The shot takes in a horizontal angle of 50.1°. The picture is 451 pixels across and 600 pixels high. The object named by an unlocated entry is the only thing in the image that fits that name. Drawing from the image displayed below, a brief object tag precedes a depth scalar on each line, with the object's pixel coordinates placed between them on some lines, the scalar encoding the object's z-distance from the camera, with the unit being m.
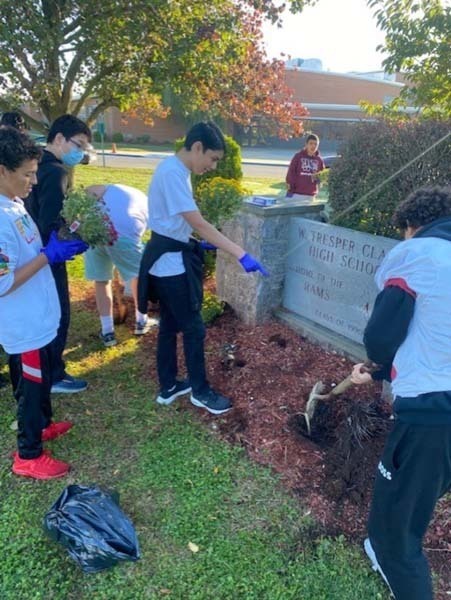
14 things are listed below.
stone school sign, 3.61
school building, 43.16
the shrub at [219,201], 3.86
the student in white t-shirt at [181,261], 2.91
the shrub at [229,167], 5.43
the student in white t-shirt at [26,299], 2.34
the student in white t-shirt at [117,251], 4.24
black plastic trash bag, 2.19
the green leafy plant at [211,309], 4.62
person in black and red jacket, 1.65
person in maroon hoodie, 8.56
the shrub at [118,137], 42.47
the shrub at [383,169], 3.39
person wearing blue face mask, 3.12
